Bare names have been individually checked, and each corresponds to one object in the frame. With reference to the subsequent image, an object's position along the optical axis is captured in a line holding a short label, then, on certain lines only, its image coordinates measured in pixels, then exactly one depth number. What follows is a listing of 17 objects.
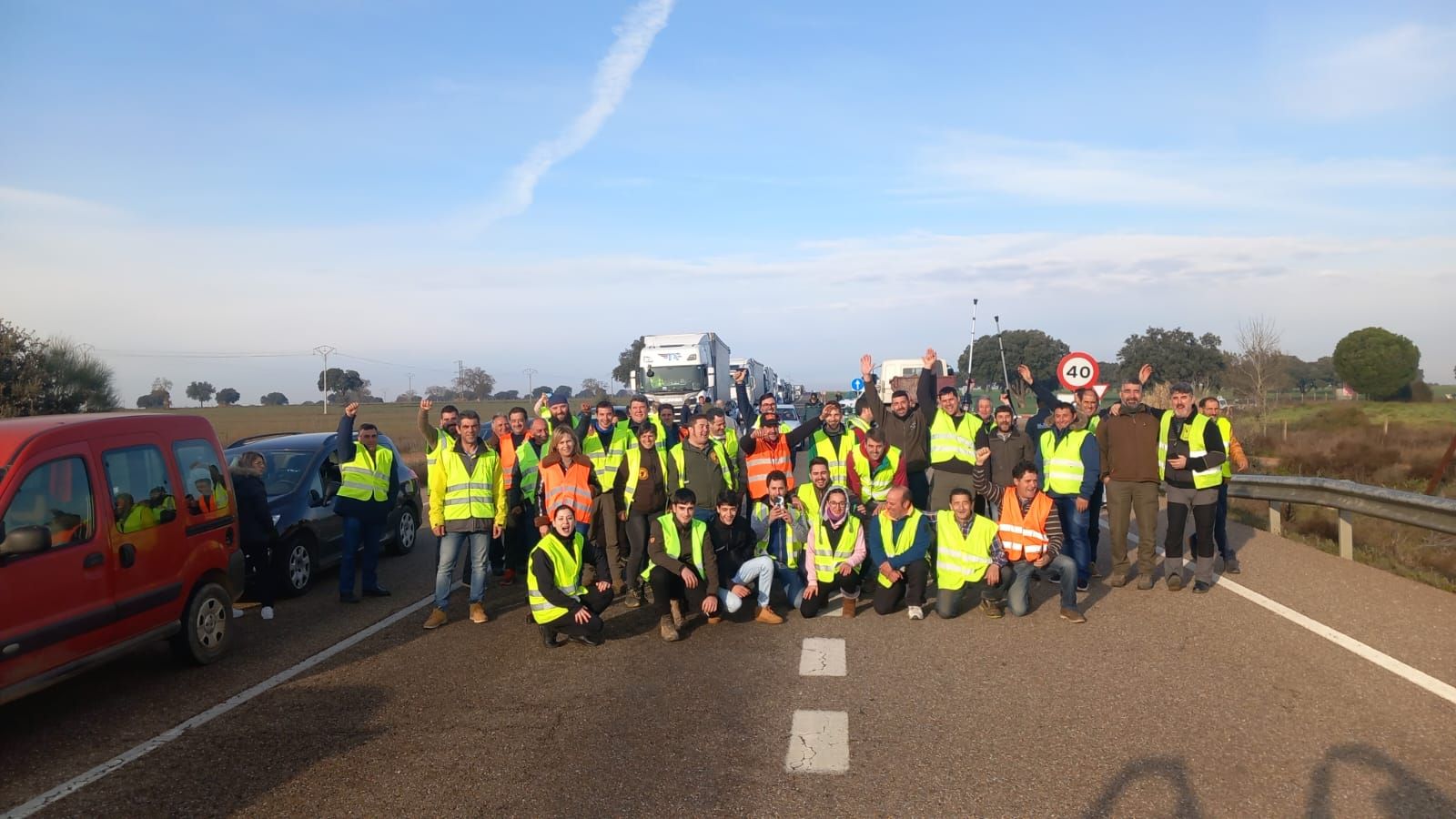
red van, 5.46
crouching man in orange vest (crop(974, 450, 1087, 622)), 8.03
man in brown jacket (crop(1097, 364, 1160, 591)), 9.09
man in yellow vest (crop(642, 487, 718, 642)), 7.88
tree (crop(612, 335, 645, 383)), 113.56
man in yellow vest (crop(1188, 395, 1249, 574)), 9.05
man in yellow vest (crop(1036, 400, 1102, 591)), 8.93
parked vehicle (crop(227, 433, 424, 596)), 9.39
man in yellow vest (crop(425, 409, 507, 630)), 8.31
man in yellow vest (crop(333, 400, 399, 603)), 9.09
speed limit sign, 14.08
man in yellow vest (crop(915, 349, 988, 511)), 9.66
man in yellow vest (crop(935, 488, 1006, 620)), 8.05
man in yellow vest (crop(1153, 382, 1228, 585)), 8.80
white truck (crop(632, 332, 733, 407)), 32.72
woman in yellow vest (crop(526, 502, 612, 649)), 7.35
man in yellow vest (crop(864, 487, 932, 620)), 8.17
